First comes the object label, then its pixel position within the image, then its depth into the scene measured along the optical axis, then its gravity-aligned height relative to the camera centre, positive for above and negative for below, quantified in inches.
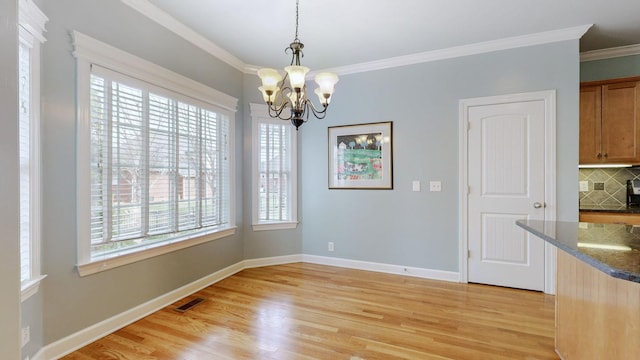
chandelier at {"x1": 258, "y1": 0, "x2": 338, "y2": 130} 79.2 +26.9
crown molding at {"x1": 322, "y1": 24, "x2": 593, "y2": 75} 114.0 +57.9
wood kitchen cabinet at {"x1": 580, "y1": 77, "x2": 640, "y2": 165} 119.7 +24.9
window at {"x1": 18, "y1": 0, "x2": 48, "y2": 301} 67.5 +8.6
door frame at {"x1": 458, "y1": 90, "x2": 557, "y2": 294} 117.4 +12.5
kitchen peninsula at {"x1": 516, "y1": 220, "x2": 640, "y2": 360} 46.1 -22.4
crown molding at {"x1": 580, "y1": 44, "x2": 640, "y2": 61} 126.4 +57.5
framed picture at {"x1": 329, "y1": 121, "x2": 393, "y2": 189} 144.2 +12.1
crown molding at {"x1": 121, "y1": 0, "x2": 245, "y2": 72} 96.1 +58.3
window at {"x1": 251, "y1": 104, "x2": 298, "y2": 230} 152.5 +4.1
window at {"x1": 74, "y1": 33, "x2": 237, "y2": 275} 83.7 +6.2
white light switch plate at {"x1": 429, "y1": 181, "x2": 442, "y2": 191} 134.6 -3.0
